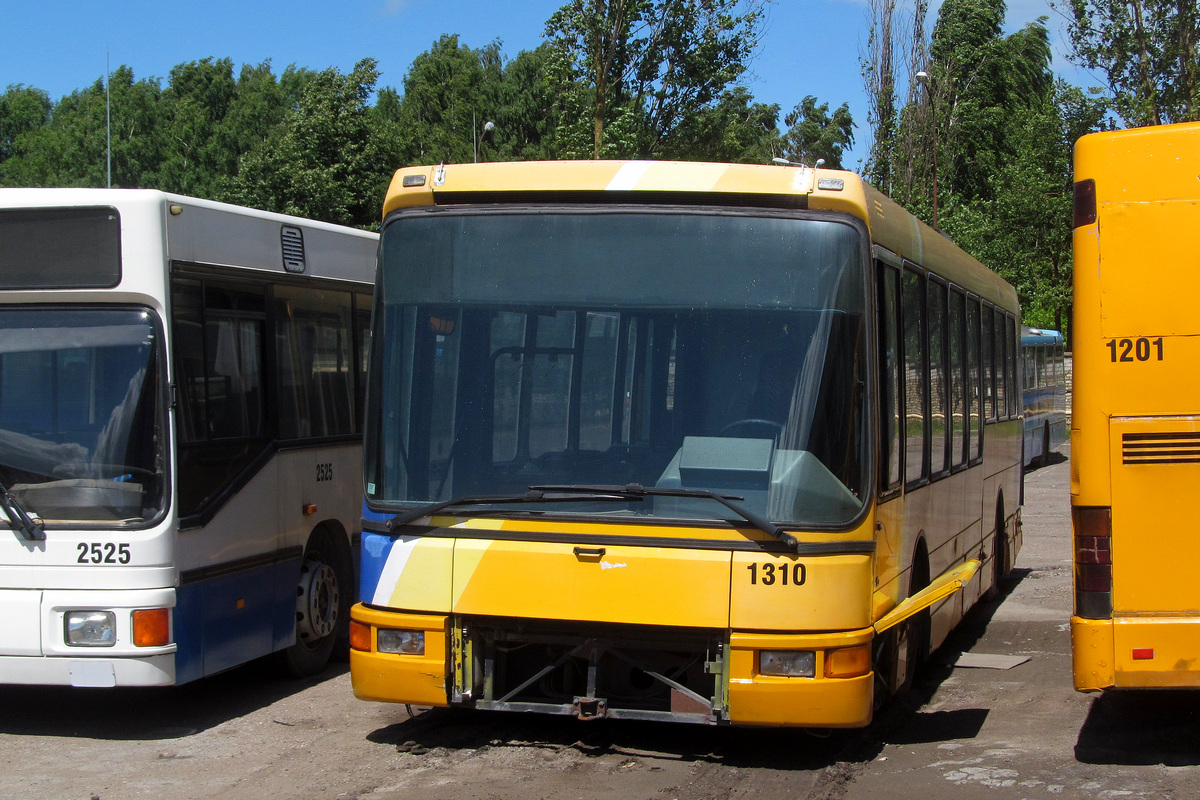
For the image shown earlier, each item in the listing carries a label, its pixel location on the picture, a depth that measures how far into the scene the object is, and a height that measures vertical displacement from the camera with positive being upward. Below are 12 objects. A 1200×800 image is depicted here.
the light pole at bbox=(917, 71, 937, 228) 33.62 +8.34
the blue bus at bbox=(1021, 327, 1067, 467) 27.69 +0.19
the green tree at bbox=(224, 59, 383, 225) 35.78 +7.27
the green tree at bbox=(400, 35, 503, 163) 67.98 +17.93
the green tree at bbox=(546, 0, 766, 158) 27.31 +7.60
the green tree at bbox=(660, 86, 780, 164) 29.22 +6.54
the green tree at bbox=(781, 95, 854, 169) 90.38 +19.62
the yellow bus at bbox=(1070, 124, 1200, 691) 5.40 -0.08
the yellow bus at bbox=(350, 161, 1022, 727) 5.46 -0.18
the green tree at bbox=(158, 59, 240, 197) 64.38 +14.96
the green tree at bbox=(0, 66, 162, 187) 65.56 +14.36
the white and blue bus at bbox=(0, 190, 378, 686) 6.32 -0.18
